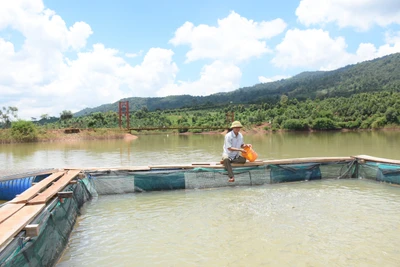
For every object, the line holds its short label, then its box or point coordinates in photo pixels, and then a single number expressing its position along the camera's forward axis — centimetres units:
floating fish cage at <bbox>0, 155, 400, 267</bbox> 389
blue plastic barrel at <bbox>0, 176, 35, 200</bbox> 732
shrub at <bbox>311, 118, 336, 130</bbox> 6862
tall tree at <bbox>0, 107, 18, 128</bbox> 6056
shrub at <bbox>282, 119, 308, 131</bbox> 7081
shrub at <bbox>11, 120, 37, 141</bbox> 4140
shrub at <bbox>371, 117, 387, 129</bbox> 6431
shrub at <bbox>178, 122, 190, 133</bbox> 8079
